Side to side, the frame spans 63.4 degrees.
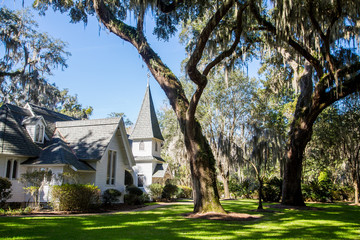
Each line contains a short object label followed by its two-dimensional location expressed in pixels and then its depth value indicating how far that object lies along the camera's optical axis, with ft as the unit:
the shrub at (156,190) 84.94
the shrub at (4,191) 44.22
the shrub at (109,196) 58.29
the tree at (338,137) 68.54
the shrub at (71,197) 44.73
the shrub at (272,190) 75.36
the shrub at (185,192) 92.82
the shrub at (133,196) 67.51
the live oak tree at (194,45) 35.86
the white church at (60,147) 52.19
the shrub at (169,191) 86.22
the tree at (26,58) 69.46
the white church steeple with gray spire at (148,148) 91.71
